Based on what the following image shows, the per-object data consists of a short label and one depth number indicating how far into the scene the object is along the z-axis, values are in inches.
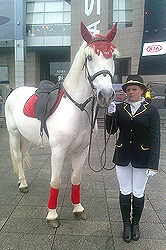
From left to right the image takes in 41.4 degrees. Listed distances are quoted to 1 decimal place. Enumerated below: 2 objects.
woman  92.4
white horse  82.5
